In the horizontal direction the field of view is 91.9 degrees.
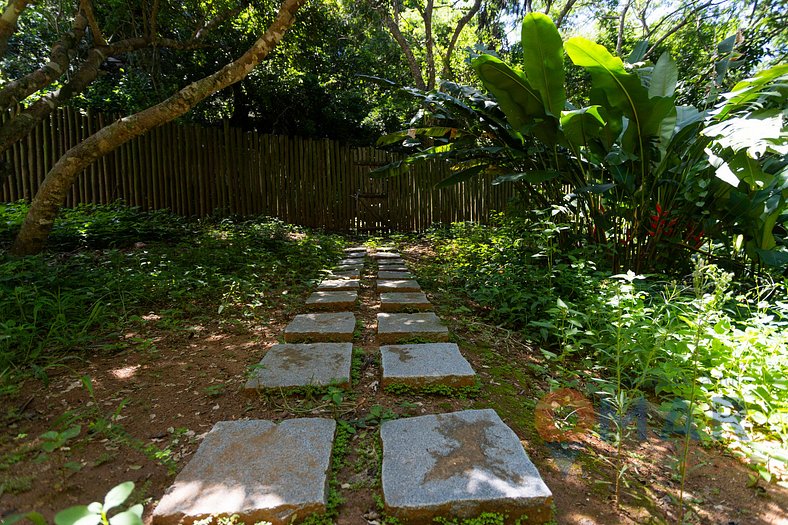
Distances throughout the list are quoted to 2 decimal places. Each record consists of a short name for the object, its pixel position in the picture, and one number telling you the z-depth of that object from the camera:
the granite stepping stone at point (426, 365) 1.90
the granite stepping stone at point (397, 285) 3.63
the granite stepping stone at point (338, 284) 3.71
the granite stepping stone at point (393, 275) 4.21
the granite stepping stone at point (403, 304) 3.12
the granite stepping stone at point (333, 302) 3.15
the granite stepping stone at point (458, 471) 1.14
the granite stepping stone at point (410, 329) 2.48
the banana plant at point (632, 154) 2.87
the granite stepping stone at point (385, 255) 5.53
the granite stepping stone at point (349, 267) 4.63
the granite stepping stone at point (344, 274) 4.21
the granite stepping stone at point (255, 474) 1.12
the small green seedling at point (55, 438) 1.31
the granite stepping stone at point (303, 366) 1.89
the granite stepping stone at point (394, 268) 4.62
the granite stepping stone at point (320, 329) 2.49
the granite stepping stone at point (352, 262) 5.00
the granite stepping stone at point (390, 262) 4.97
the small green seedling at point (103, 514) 0.75
